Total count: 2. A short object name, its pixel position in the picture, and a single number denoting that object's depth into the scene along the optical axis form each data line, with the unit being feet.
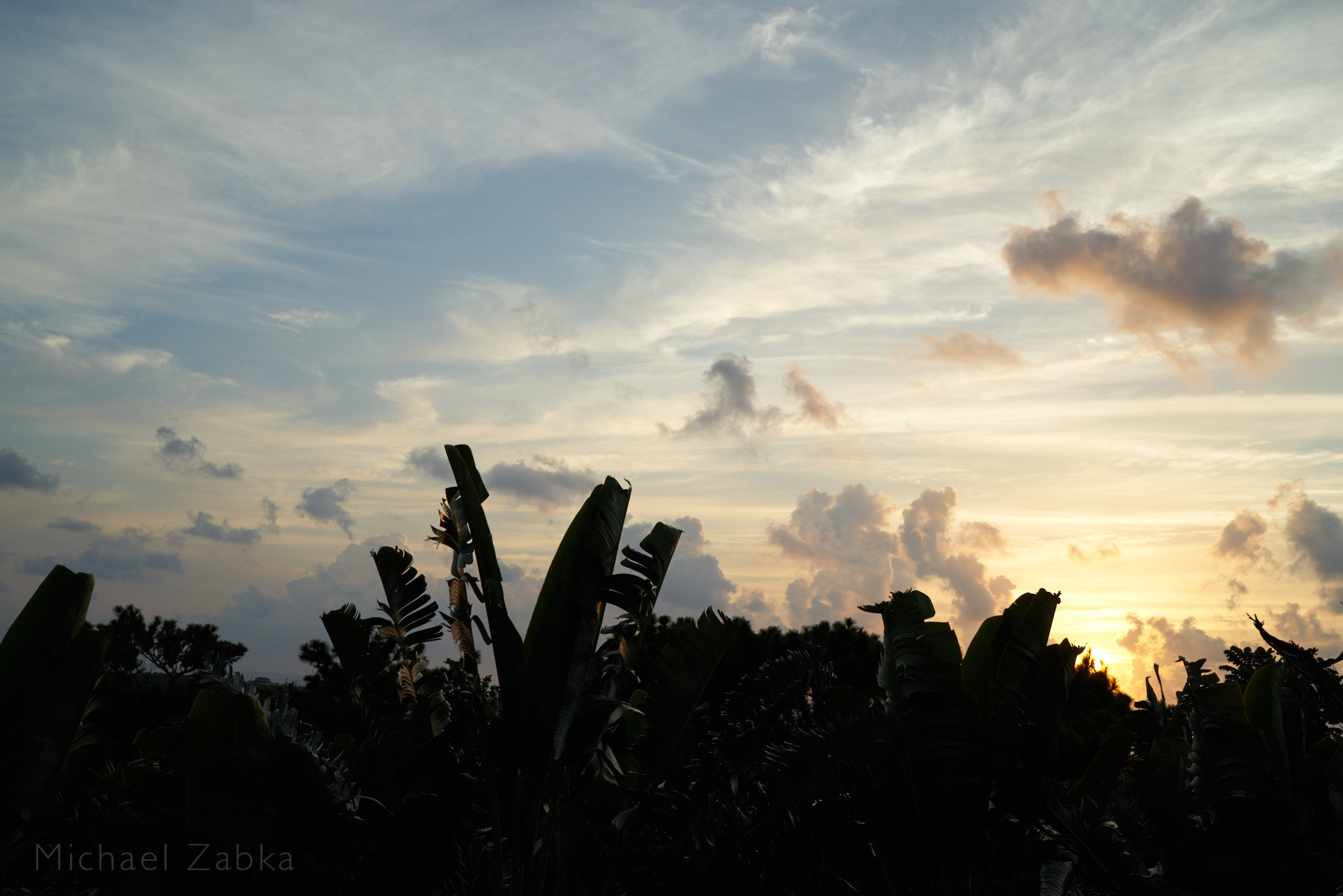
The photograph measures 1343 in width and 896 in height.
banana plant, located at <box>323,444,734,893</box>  22.47
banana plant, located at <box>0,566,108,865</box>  23.57
